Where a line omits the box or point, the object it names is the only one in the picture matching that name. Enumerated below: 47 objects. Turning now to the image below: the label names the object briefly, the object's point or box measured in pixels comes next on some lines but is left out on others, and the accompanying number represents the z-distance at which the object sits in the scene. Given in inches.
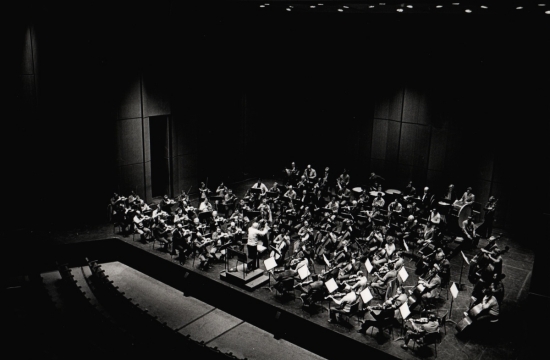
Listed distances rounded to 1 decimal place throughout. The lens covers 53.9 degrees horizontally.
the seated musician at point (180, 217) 553.9
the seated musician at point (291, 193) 642.2
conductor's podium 484.4
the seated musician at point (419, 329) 387.9
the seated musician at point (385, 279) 448.1
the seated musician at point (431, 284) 424.5
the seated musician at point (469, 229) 545.0
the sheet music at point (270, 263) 448.7
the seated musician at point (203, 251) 521.8
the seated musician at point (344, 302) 419.8
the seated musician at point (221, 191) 643.5
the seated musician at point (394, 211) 567.3
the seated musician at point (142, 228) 574.0
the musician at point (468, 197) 588.4
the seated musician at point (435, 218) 555.5
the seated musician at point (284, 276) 459.0
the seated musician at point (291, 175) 707.4
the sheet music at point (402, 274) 429.1
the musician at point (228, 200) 639.8
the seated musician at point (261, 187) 641.6
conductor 514.6
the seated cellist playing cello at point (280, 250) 503.5
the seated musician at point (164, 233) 558.6
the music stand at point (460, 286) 489.5
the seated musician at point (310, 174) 699.4
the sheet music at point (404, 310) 379.6
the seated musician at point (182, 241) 528.1
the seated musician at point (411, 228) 551.5
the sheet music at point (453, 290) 398.5
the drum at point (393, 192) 649.1
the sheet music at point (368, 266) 446.1
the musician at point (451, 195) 607.5
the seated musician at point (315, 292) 438.6
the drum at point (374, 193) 641.1
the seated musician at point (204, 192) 628.1
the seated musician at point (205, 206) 600.7
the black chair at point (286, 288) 455.8
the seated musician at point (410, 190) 621.6
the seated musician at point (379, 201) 601.3
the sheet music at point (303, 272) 435.2
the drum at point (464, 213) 565.0
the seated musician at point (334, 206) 585.9
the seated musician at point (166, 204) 605.0
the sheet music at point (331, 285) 411.8
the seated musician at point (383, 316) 398.0
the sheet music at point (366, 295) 402.3
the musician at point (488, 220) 568.3
